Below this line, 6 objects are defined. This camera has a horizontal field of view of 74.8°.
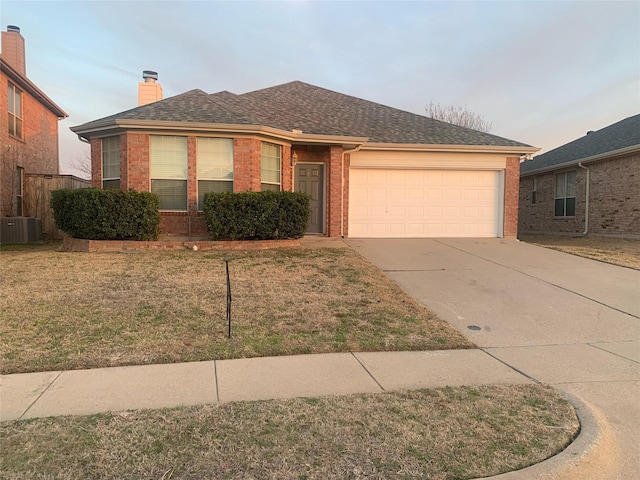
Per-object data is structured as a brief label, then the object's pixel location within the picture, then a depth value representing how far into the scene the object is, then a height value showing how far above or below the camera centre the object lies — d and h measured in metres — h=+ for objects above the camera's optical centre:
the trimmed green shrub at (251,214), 10.67 +0.02
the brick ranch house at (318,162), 11.48 +1.62
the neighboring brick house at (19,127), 14.73 +3.39
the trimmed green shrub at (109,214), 10.23 -0.02
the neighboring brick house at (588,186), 15.95 +1.43
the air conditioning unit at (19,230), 13.67 -0.60
